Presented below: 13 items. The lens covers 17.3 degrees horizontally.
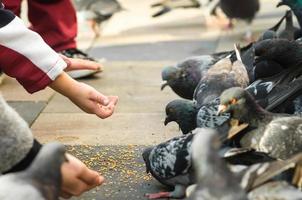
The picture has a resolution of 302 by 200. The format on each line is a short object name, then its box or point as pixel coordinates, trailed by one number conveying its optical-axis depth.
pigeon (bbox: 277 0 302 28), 5.78
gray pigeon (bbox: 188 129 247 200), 2.88
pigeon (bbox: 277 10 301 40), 5.63
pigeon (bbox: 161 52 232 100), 5.54
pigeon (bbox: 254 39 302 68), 4.81
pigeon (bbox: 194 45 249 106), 4.69
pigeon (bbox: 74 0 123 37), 8.72
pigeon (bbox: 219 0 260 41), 8.31
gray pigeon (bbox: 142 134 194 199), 3.83
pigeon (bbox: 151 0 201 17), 9.13
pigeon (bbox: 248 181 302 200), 3.00
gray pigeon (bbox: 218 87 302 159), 3.61
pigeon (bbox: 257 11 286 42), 5.44
